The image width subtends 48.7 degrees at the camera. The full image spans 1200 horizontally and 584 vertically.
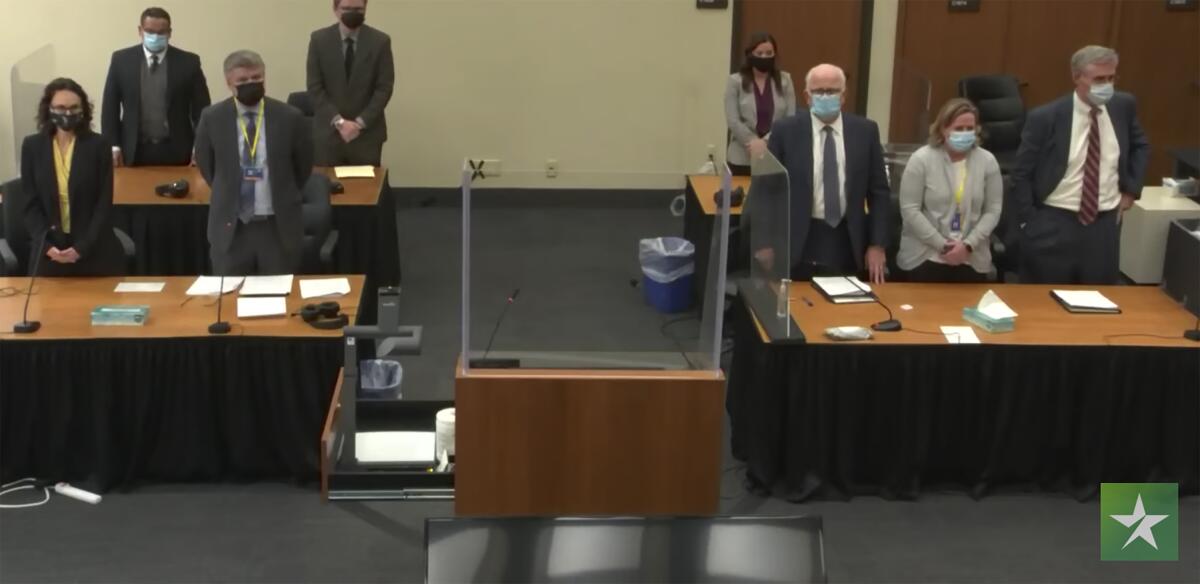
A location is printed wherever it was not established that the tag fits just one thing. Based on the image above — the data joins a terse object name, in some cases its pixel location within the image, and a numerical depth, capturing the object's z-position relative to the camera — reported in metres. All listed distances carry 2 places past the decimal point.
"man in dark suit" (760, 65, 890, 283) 5.18
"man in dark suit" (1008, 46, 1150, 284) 5.39
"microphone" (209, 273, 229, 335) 4.59
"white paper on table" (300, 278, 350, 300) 5.01
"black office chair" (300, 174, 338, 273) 5.78
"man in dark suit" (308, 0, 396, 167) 7.02
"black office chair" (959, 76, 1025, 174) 8.52
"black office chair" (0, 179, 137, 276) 5.61
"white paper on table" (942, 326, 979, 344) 4.63
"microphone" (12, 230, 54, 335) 4.59
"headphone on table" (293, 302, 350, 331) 4.66
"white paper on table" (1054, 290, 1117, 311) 5.04
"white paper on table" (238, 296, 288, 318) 4.78
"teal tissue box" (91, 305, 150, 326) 4.68
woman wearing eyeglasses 5.19
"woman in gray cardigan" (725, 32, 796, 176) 6.84
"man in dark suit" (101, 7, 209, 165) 6.79
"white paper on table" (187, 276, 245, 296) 5.05
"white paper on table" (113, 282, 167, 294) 5.07
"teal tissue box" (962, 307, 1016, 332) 4.75
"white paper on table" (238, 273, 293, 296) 5.00
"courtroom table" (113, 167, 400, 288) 6.22
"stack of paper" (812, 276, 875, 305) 5.04
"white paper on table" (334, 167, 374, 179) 6.78
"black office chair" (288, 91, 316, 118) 7.15
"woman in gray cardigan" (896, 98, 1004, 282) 5.06
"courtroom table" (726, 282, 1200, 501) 4.64
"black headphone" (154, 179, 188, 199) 6.27
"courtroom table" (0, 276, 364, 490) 4.59
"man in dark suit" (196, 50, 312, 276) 5.23
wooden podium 3.25
